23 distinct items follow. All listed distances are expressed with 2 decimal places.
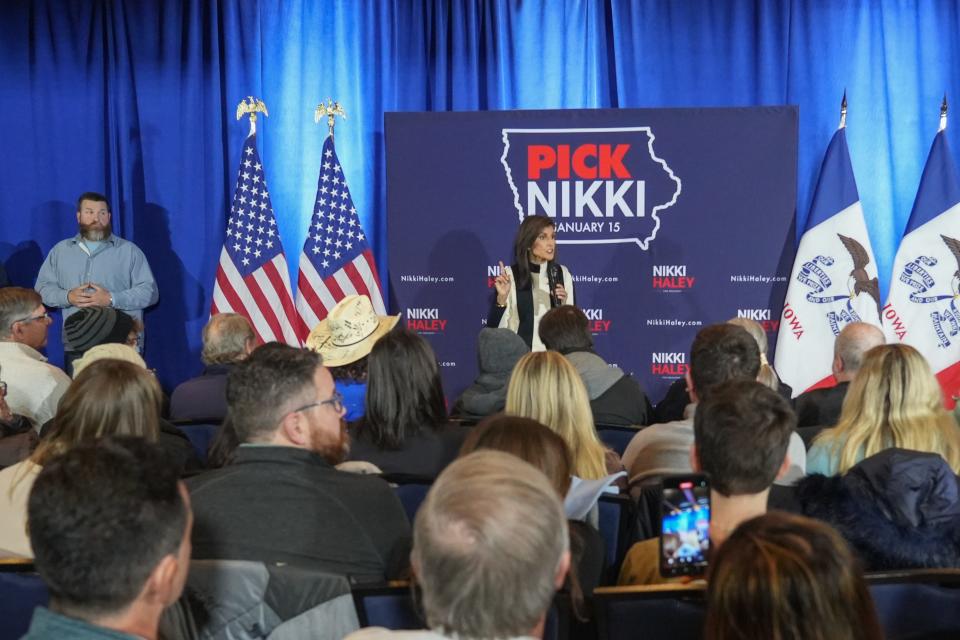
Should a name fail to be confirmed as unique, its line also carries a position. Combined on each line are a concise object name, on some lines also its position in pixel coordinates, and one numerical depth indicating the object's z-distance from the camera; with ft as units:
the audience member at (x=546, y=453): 7.36
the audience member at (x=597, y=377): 14.02
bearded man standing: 22.53
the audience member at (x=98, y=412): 9.04
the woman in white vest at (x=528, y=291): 19.98
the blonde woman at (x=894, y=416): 9.95
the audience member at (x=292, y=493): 7.19
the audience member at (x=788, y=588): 4.58
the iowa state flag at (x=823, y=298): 20.94
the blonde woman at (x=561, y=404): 10.43
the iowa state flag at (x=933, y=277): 20.79
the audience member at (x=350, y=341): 14.30
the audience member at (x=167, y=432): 11.19
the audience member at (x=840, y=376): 13.21
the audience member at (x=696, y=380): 10.92
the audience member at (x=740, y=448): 7.25
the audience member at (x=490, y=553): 4.60
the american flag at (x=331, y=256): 22.62
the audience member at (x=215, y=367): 14.08
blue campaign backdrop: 21.22
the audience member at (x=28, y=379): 14.02
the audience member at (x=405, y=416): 11.09
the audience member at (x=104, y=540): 4.84
